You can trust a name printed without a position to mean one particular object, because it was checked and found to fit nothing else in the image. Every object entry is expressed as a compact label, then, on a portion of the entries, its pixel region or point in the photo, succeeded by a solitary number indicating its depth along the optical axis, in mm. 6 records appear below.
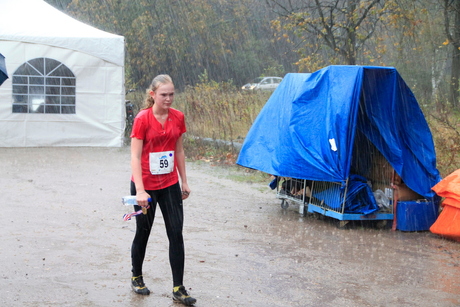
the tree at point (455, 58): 16494
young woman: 4469
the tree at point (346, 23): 17656
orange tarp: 6992
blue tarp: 7355
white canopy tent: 14891
